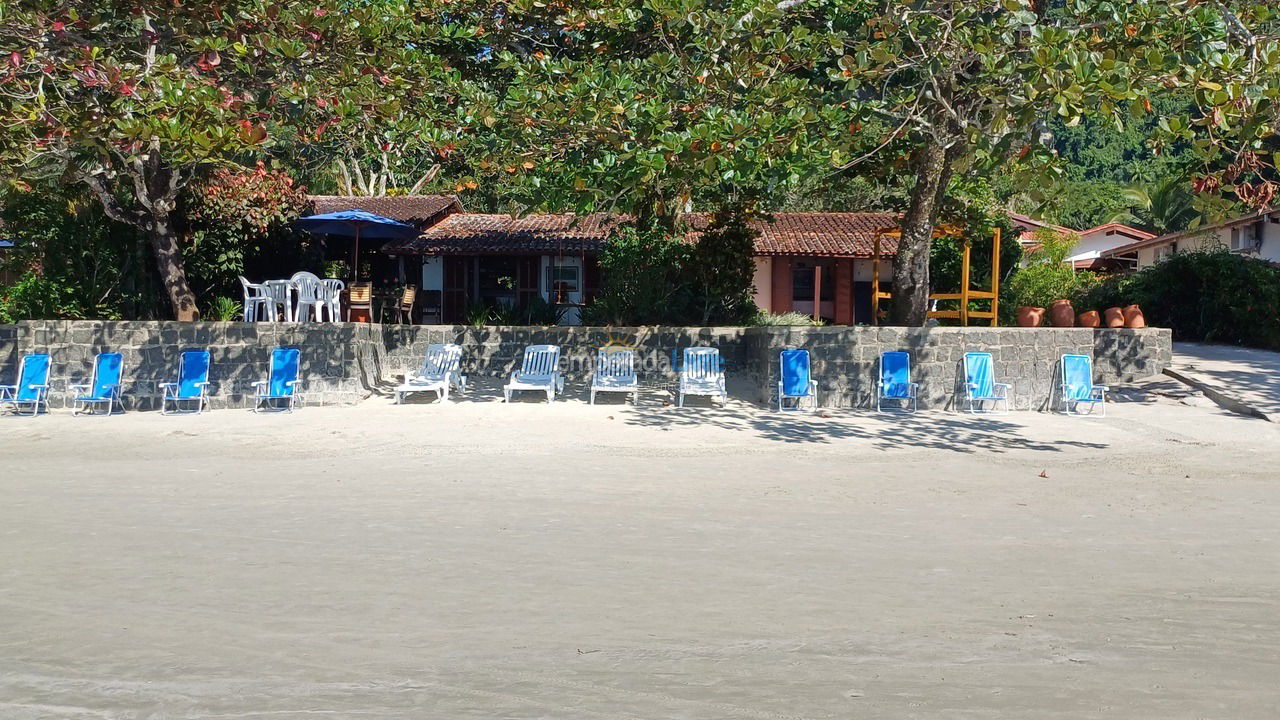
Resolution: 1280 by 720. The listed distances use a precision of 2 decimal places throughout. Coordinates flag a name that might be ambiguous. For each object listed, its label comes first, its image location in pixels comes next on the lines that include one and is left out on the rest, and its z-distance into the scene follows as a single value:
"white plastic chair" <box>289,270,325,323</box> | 17.22
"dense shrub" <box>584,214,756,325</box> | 18.66
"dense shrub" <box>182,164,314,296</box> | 18.58
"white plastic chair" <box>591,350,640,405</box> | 15.38
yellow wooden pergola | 17.05
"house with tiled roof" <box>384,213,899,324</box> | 25.06
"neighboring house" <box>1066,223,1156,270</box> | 42.22
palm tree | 42.97
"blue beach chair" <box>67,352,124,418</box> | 14.64
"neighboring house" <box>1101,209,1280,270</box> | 25.88
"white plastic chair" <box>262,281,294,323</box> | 17.06
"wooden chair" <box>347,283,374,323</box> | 19.03
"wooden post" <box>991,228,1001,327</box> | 17.05
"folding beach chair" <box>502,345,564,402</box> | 15.45
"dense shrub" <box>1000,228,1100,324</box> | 22.45
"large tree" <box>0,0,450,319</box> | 12.56
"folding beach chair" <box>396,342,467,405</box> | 15.39
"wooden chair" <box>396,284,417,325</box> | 21.12
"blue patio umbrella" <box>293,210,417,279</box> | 18.98
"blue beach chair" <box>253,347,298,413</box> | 14.72
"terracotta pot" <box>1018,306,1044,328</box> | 16.91
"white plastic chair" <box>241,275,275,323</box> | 16.98
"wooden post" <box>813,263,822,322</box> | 24.75
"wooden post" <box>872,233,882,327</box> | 17.97
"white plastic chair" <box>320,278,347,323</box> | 17.77
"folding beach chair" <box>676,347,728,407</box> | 15.10
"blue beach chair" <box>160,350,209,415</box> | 14.70
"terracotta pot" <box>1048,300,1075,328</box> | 17.22
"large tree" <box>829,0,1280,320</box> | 10.16
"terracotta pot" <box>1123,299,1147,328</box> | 17.00
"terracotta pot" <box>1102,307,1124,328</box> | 17.02
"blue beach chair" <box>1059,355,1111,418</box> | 14.55
